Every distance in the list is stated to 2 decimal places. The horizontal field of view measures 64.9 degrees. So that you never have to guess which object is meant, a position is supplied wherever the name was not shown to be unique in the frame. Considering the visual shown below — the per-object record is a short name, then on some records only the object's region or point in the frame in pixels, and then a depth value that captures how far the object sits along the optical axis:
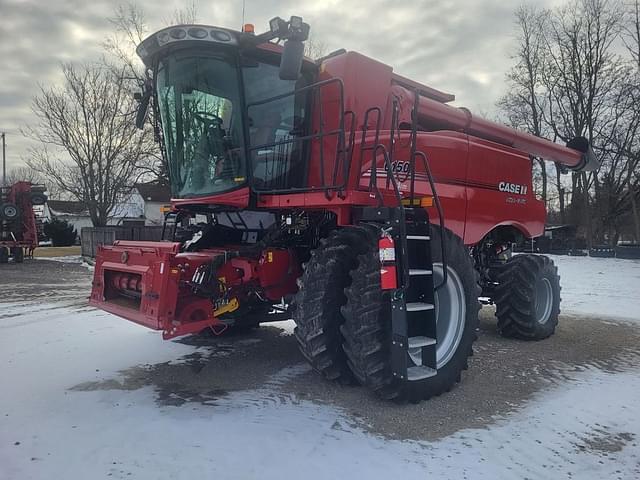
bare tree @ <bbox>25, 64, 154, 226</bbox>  22.16
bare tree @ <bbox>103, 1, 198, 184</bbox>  19.95
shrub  32.78
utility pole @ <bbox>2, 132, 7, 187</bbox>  40.53
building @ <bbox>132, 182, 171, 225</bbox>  39.65
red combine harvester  4.02
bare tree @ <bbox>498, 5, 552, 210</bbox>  29.48
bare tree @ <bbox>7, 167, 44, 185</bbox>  57.44
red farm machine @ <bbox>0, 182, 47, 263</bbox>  18.81
